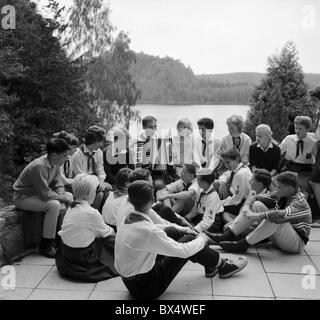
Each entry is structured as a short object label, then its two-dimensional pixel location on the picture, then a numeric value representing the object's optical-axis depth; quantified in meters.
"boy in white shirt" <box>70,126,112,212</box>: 5.70
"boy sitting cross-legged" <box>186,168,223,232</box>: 5.07
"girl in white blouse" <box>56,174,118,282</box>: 4.19
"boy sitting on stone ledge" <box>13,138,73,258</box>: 4.75
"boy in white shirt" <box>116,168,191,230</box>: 4.22
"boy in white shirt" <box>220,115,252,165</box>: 6.02
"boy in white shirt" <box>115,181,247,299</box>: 3.58
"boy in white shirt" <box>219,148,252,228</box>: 5.36
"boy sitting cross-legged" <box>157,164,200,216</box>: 5.46
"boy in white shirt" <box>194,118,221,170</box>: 6.13
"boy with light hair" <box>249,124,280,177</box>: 5.88
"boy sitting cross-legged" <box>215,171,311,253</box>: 4.63
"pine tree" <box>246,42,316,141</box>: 9.19
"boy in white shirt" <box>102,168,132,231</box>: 4.78
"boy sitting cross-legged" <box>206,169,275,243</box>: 4.91
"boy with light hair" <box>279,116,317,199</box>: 5.96
